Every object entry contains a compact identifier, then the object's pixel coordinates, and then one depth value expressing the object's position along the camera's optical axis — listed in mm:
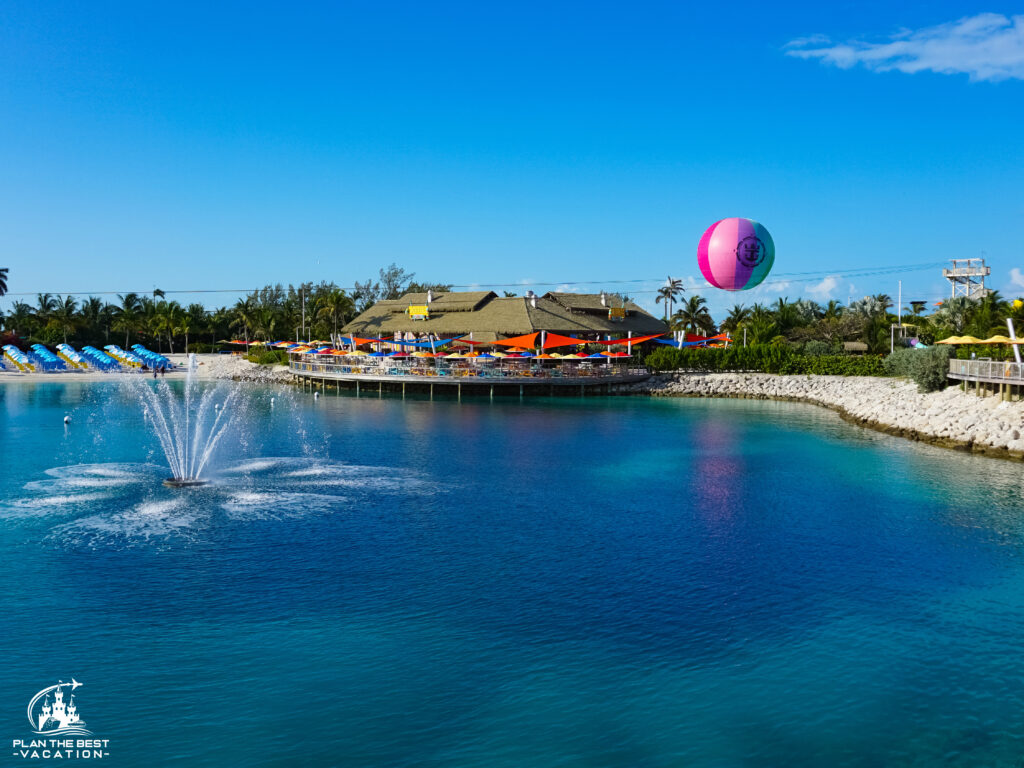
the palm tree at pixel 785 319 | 89406
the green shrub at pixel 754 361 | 67062
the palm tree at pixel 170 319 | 99125
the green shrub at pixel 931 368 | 47719
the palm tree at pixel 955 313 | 65688
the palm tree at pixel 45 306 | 105938
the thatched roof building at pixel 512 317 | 75500
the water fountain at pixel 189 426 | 31125
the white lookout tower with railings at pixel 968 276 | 95000
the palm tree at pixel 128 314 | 101500
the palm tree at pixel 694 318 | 98875
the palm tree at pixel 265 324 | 101188
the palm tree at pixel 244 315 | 102688
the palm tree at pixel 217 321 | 110312
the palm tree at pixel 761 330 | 76000
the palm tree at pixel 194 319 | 101062
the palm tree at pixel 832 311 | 96500
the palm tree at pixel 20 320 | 106381
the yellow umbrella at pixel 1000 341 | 41528
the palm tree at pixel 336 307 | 95250
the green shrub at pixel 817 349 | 72375
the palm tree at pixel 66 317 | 98312
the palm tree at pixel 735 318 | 96688
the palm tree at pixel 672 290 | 103438
